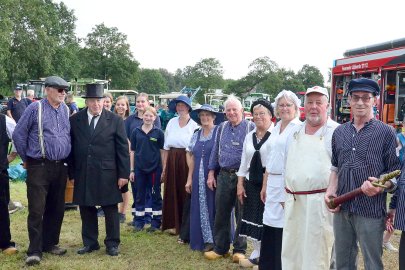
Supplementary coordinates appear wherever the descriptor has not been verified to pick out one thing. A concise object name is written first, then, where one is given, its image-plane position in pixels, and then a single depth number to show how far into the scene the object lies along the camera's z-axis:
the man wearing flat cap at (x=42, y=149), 5.16
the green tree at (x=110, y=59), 68.88
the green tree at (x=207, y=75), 71.44
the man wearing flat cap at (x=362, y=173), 3.29
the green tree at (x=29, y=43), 44.19
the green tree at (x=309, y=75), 60.72
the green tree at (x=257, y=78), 59.06
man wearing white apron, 3.72
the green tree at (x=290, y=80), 56.59
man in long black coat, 5.51
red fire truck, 11.44
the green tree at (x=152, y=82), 105.40
